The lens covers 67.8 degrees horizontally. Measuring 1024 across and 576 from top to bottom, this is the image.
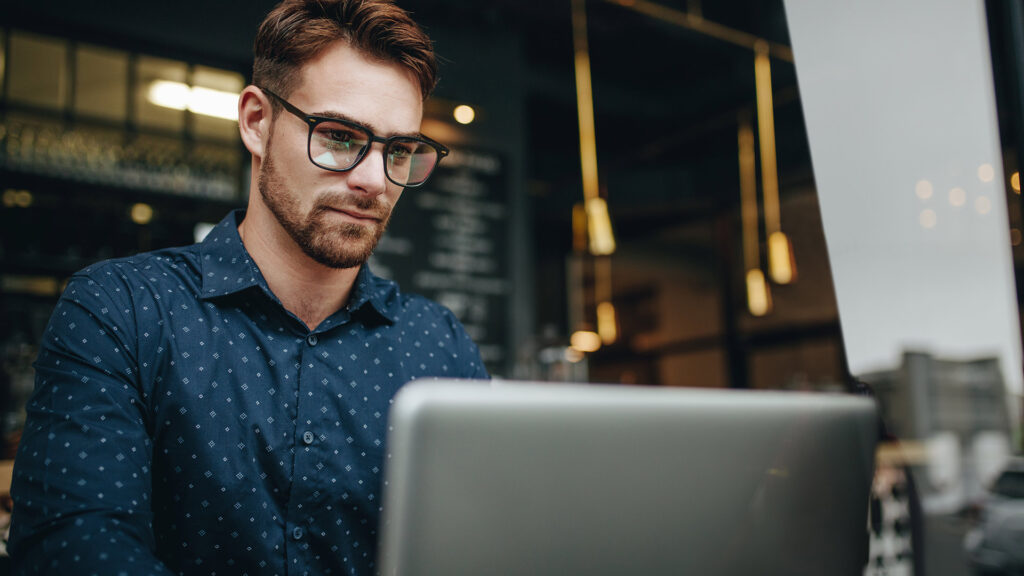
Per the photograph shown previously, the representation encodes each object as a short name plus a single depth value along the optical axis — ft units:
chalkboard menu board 12.38
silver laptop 1.56
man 2.82
